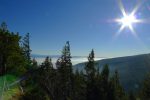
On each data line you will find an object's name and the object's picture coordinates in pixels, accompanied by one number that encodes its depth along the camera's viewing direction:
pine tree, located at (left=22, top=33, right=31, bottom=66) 30.92
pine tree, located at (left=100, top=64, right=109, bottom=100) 28.26
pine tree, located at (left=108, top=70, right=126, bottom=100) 28.84
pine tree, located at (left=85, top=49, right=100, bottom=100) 28.32
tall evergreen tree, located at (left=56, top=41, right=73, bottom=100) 27.95
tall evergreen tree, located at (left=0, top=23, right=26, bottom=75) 16.09
